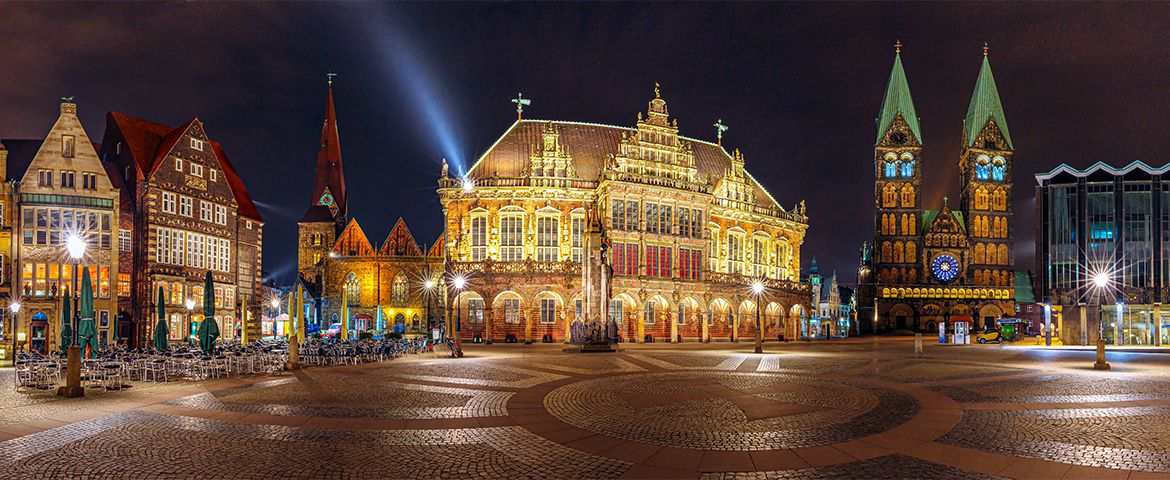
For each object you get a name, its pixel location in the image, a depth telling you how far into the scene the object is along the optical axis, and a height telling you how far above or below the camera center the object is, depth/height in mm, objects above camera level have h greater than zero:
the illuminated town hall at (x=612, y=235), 55750 +2280
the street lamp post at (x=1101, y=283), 52781 -1558
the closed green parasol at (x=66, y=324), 28953 -2521
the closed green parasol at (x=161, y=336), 28531 -2961
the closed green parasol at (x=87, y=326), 26781 -2403
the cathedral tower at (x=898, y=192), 103062 +10430
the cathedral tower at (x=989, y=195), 102250 +9871
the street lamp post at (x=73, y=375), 17312 -2756
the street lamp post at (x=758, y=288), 60841 -2206
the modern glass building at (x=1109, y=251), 53938 +924
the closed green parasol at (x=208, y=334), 26628 -2692
